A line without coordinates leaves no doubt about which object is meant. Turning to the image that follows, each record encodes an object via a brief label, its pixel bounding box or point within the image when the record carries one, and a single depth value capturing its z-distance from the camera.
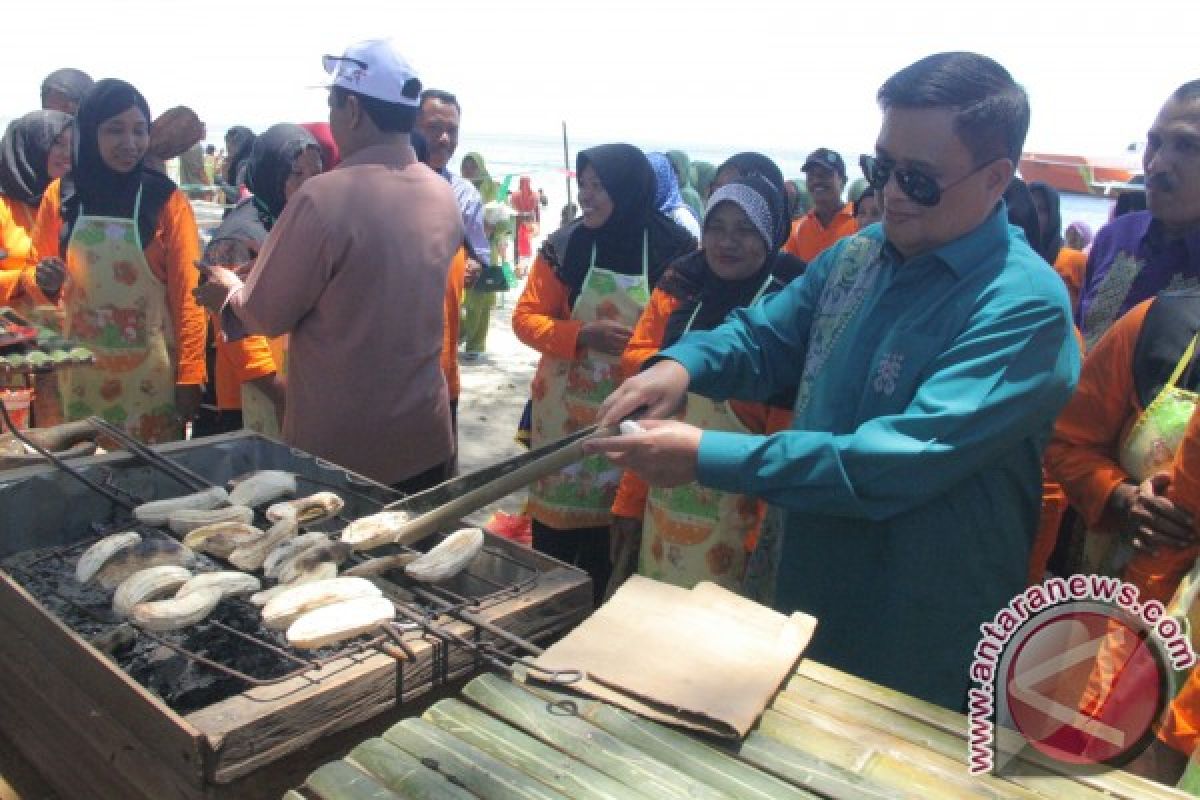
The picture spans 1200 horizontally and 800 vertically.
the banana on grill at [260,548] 2.10
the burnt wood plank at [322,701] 1.45
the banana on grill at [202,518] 2.24
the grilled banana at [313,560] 2.00
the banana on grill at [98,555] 2.04
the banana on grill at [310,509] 2.29
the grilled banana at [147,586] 1.87
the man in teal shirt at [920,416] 1.84
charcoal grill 1.50
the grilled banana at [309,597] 1.80
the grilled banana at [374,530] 2.12
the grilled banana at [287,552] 2.05
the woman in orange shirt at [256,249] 3.86
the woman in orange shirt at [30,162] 5.04
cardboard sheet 1.47
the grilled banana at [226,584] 1.92
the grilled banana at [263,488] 2.42
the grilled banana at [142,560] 2.03
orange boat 33.06
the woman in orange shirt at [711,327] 3.14
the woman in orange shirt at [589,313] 3.92
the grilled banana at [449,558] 2.00
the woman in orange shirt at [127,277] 4.03
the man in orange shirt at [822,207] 6.30
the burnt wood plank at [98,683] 1.45
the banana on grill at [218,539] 2.14
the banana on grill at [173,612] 1.81
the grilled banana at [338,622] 1.70
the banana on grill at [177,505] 2.29
